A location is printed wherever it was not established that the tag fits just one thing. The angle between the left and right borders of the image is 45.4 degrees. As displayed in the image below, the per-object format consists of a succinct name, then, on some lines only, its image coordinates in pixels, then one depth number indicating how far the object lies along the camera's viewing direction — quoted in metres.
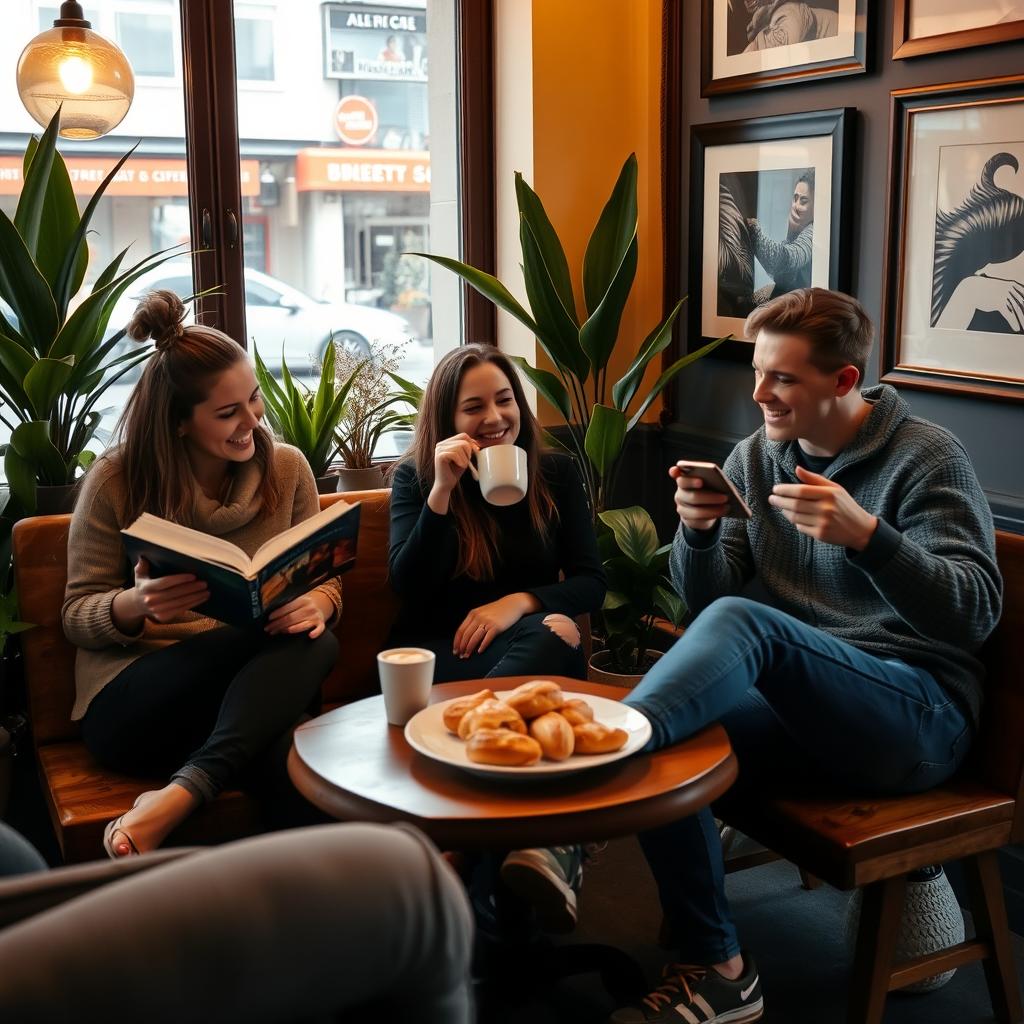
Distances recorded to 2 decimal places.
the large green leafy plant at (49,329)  2.51
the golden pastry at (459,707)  1.74
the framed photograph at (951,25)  2.37
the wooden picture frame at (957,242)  2.43
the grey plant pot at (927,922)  2.17
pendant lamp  2.56
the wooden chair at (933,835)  1.89
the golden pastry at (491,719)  1.65
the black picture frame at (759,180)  2.84
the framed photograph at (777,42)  2.79
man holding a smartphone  1.90
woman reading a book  2.16
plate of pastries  1.59
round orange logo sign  3.36
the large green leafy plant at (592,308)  2.98
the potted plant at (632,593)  2.93
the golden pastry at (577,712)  1.68
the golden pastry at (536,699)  1.70
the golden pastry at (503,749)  1.59
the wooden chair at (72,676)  2.11
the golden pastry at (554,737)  1.60
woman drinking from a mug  2.39
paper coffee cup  1.83
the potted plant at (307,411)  2.97
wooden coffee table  1.52
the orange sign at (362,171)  3.34
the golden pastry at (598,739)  1.63
